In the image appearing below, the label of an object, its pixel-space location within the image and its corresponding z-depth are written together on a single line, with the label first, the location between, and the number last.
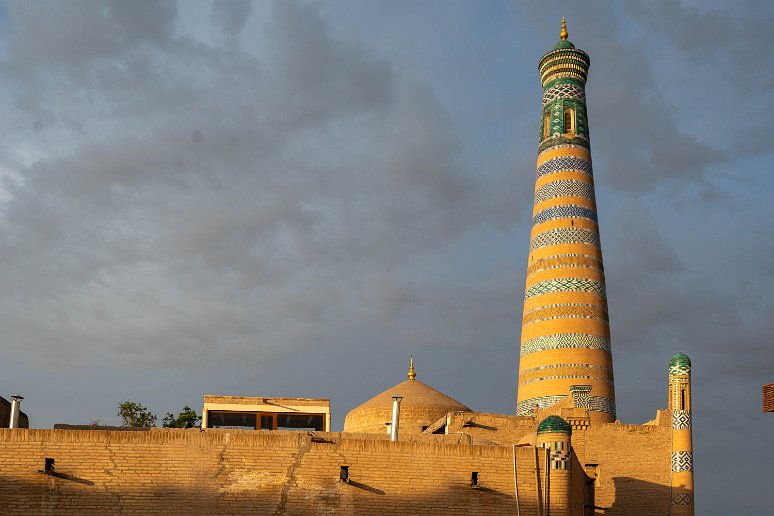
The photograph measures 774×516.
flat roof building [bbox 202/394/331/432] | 25.50
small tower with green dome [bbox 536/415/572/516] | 18.88
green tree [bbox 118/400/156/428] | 33.53
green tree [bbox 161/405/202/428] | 33.22
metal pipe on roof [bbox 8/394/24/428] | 20.18
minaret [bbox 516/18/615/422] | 32.28
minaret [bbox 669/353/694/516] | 28.16
